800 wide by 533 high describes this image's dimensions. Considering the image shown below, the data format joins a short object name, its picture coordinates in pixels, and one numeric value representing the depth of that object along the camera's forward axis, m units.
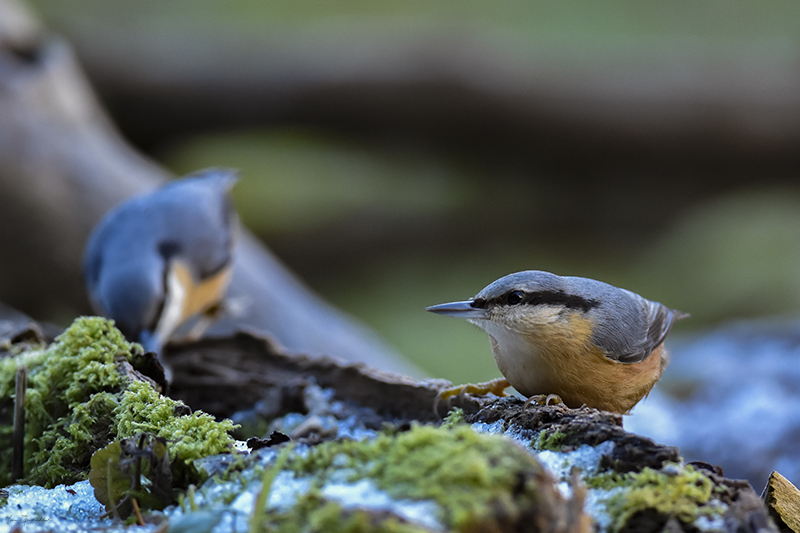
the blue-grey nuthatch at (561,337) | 3.17
